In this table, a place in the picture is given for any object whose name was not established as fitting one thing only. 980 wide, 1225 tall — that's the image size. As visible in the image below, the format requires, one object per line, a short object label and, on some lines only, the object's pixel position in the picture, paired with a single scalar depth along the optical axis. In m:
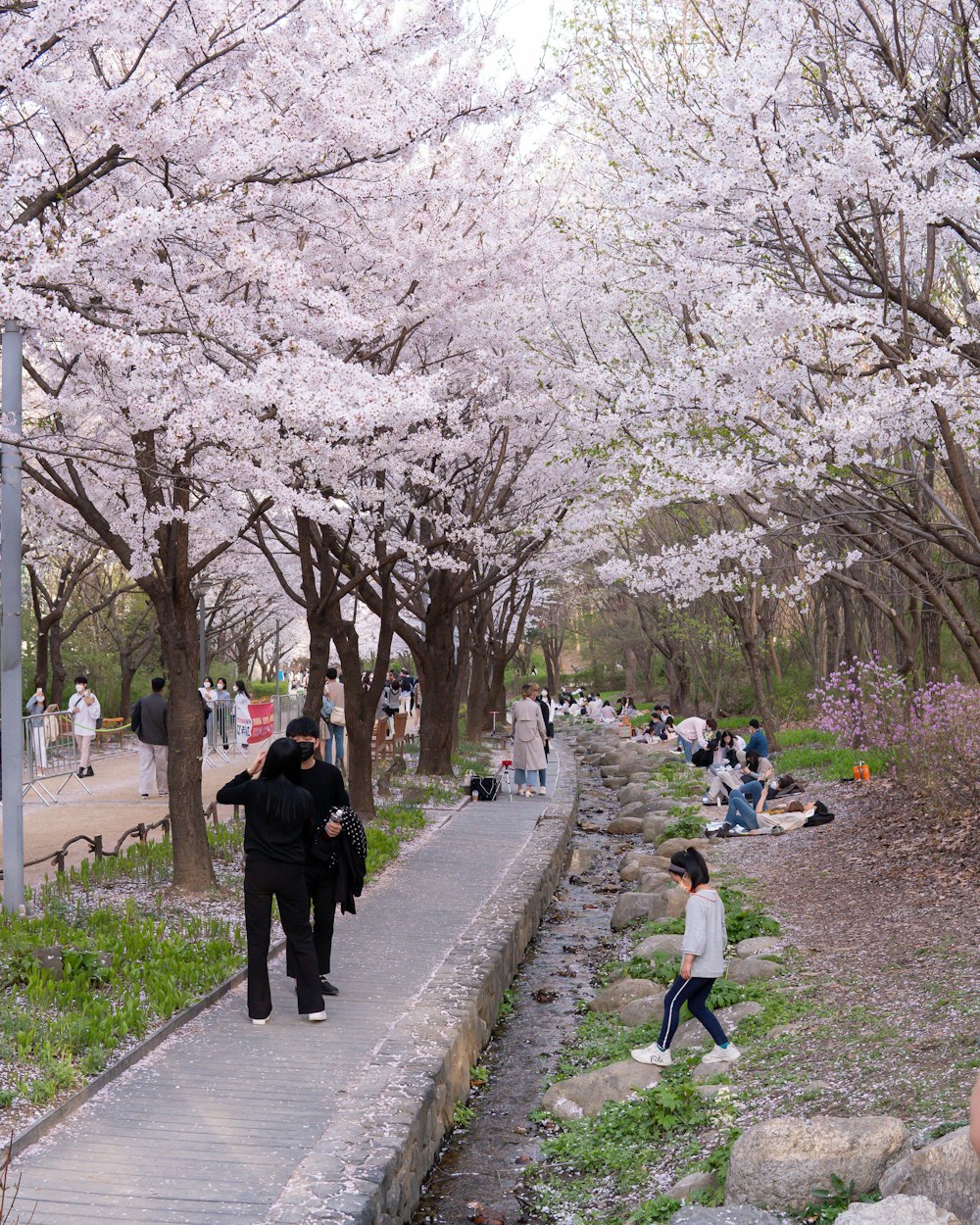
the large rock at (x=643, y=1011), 9.20
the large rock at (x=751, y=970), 9.39
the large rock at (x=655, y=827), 19.05
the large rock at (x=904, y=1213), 4.57
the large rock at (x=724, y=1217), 5.26
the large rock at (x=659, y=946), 10.75
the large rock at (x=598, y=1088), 7.83
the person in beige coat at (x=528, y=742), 20.56
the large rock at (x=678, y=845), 16.47
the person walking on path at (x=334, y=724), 22.23
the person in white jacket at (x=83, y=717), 20.44
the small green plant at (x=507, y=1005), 10.47
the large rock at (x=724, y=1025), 8.49
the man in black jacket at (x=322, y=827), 8.50
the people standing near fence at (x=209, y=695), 25.99
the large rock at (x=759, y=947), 10.09
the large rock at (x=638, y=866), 15.66
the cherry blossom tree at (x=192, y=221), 8.34
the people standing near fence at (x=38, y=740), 18.89
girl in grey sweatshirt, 7.75
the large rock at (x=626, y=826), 20.73
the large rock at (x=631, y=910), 13.08
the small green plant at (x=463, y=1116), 7.91
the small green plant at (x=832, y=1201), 5.28
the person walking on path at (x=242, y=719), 27.70
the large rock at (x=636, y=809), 21.87
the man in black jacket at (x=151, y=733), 18.22
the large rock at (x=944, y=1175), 4.64
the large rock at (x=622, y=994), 10.00
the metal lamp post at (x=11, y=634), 9.40
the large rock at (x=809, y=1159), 5.41
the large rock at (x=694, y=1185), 5.93
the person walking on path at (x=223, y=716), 26.72
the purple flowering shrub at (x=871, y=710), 16.34
